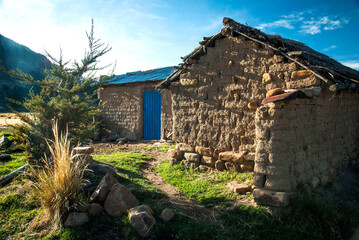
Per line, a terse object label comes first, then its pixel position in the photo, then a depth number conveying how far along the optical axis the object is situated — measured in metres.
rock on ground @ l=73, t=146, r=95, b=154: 4.82
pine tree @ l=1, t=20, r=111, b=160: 4.69
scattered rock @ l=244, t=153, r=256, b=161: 4.22
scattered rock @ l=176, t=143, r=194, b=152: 5.24
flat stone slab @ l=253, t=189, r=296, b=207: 3.15
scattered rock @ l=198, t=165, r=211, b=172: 5.00
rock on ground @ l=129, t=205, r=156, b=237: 2.83
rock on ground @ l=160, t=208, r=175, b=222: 3.12
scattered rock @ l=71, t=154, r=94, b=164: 4.75
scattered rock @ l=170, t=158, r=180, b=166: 5.52
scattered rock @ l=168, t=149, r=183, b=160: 5.45
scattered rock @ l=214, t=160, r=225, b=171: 4.73
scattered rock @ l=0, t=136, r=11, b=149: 6.23
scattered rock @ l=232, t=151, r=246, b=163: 4.37
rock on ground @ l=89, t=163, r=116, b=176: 4.48
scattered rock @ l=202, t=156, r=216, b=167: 4.88
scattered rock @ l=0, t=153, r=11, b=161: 5.28
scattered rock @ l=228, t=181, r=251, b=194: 3.84
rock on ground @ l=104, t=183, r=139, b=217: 3.26
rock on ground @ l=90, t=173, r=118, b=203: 3.46
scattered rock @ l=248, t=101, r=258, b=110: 4.20
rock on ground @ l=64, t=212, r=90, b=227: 2.93
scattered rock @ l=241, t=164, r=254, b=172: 4.36
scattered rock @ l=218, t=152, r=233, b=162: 4.51
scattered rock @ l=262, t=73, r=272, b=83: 4.00
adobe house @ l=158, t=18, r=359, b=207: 3.35
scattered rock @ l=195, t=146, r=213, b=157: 4.88
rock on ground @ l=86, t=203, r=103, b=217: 3.18
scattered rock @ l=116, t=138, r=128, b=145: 9.28
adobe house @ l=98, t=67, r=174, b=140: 9.94
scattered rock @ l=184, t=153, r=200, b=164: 5.12
